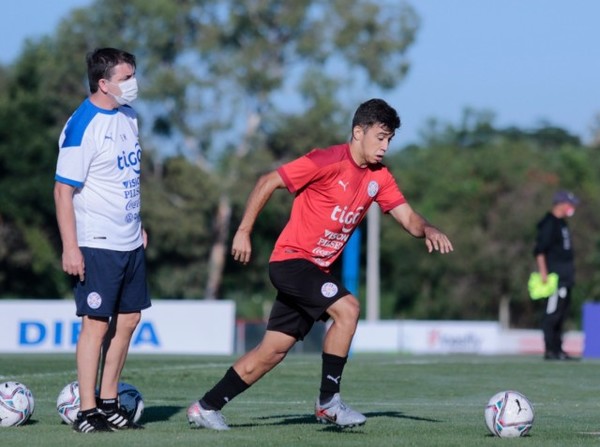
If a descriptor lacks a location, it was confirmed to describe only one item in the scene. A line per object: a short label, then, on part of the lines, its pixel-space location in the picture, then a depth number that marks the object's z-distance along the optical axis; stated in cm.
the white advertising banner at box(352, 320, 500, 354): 6122
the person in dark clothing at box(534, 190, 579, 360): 3247
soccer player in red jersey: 1541
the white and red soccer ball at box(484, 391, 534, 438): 1487
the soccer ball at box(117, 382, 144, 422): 1599
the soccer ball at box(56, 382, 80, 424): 1597
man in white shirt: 1504
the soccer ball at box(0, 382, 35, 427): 1593
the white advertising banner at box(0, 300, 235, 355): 4144
